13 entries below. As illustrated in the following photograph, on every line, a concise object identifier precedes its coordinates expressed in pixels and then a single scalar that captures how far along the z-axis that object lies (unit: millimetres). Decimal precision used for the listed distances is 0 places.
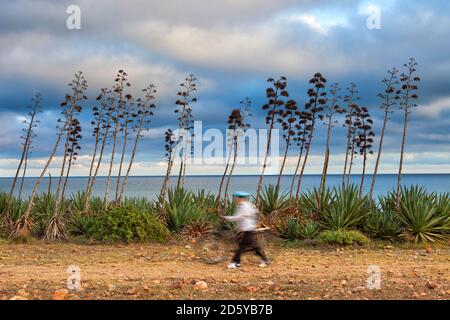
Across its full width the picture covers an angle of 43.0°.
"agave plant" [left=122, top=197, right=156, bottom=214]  19047
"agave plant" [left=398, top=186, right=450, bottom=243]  17031
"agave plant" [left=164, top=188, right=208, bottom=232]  17938
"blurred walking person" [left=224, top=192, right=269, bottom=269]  11742
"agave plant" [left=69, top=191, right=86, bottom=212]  20906
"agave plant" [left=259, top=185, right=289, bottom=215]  20062
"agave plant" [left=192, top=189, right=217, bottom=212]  20431
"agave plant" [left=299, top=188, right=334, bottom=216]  18953
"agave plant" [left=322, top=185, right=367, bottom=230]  17609
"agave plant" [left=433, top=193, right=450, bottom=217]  17906
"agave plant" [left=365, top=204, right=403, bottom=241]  17219
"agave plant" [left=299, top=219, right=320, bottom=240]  16970
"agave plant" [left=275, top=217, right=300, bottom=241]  17250
